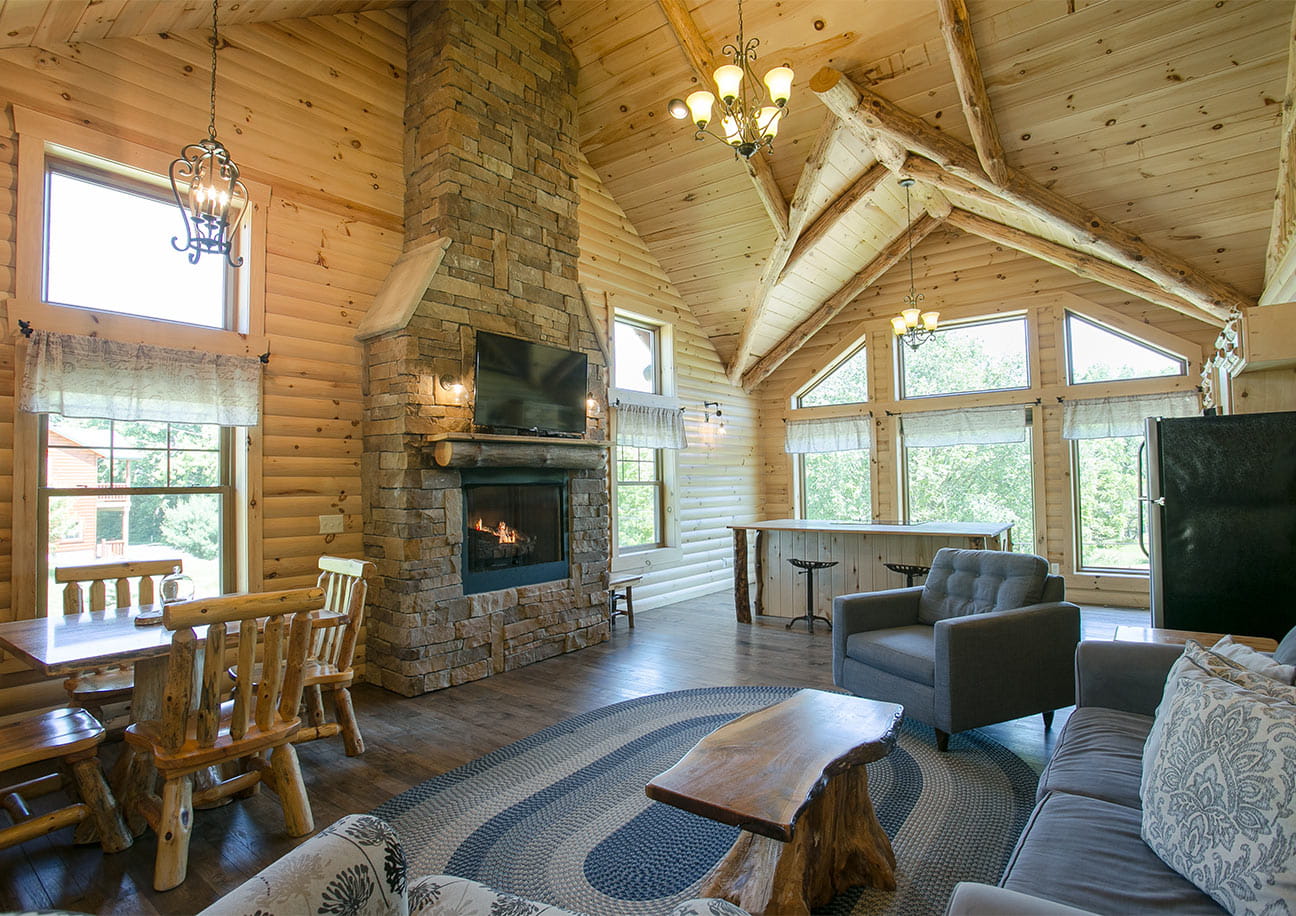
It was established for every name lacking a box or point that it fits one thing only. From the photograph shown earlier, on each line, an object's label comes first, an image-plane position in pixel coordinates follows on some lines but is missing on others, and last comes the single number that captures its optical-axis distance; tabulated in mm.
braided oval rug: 2189
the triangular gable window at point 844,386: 8266
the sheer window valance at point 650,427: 6468
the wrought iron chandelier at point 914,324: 5906
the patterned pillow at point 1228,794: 1207
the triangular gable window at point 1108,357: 6516
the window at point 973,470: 7195
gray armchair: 3107
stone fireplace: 4223
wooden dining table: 2174
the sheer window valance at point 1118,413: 6332
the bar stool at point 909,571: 5198
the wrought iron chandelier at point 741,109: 3293
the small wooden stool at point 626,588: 5836
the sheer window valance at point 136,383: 3121
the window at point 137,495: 3289
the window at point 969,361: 7270
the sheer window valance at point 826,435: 8125
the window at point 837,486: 8188
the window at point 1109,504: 6676
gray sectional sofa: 1324
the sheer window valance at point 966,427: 7180
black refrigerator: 3137
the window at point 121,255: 3350
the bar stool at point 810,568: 5652
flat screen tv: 4551
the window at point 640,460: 6656
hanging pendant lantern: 2791
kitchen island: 5328
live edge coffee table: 1803
